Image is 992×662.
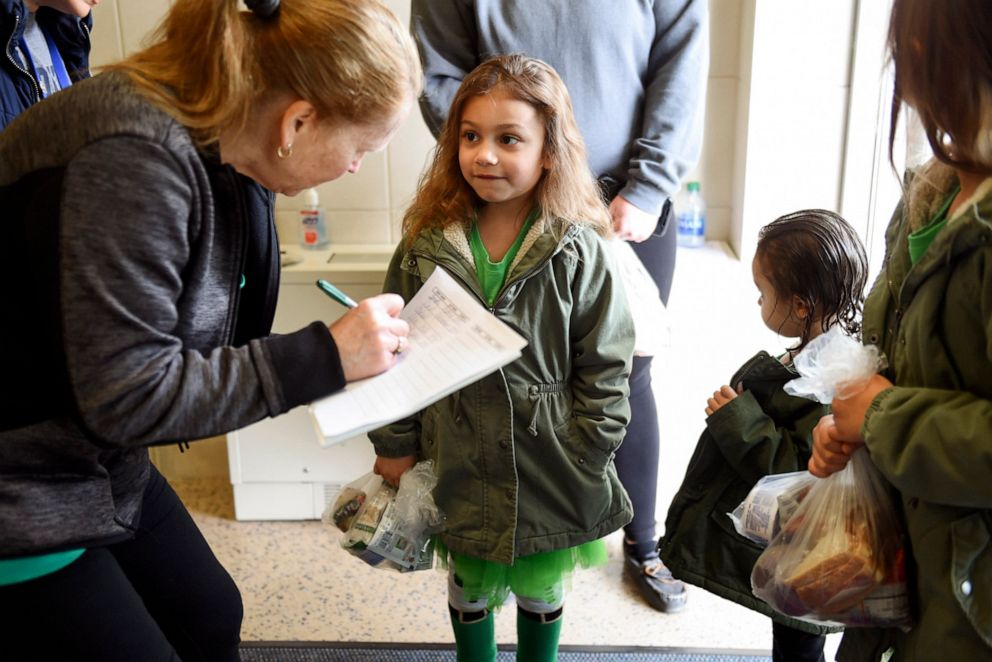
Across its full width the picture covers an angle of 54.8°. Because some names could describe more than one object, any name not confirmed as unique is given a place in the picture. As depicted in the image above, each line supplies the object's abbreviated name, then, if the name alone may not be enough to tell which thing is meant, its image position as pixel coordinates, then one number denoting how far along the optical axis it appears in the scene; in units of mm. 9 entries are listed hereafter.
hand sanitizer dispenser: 2607
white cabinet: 2422
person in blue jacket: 1429
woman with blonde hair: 950
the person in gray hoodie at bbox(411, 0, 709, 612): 1885
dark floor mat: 1997
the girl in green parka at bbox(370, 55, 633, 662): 1601
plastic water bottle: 2639
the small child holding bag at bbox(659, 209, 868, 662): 1465
